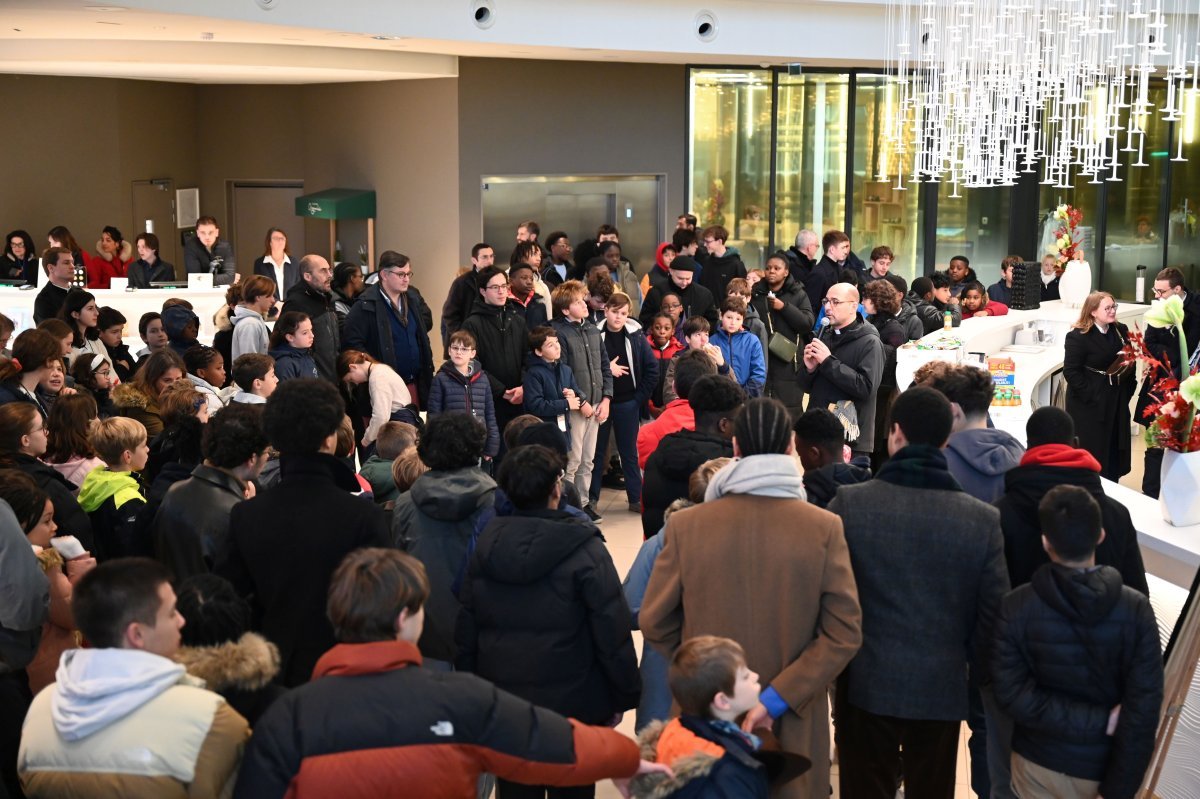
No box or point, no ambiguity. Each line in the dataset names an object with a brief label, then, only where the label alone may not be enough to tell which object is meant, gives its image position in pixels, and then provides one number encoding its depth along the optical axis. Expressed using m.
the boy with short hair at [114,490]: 5.04
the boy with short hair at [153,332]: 8.24
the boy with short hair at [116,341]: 8.34
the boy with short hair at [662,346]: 9.24
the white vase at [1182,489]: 5.55
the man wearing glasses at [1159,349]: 9.30
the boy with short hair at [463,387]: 7.86
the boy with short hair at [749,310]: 9.42
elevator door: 14.56
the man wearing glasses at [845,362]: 8.03
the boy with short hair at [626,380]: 8.84
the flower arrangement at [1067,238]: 12.27
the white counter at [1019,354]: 8.08
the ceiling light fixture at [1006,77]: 9.05
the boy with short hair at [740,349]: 8.96
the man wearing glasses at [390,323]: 8.60
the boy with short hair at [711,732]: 3.22
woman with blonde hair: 9.11
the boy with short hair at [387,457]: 5.50
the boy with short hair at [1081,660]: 3.67
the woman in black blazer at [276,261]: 10.97
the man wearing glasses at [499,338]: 8.62
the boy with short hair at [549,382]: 8.23
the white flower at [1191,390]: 5.77
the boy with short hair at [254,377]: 6.53
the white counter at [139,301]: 11.05
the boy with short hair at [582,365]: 8.49
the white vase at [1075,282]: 11.90
